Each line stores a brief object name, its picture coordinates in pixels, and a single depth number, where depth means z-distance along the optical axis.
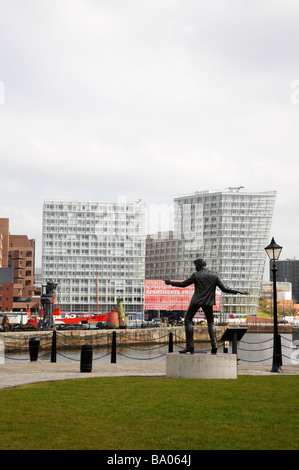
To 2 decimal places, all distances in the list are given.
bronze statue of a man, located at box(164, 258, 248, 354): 16.42
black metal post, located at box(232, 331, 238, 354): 20.00
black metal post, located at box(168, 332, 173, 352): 26.23
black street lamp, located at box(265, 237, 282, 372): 19.79
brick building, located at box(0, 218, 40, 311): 144.38
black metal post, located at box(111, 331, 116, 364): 23.88
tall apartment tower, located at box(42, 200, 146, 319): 153.12
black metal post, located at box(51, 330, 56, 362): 23.95
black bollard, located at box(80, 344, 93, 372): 18.61
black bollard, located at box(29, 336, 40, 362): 23.80
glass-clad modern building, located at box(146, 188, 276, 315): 164.75
